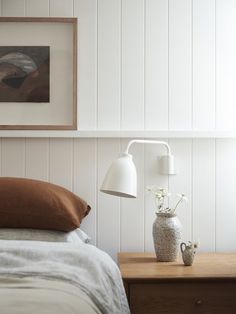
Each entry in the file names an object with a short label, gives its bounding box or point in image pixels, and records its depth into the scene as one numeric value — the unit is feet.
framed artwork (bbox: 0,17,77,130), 6.33
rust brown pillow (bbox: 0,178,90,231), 5.36
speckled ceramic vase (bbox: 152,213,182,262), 5.41
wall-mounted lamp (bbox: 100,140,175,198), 5.00
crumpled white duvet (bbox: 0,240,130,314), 3.85
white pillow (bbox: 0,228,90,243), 5.33
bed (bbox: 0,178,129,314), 3.22
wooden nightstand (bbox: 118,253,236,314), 4.66
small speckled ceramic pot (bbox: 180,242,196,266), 5.16
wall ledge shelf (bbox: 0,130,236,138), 6.22
